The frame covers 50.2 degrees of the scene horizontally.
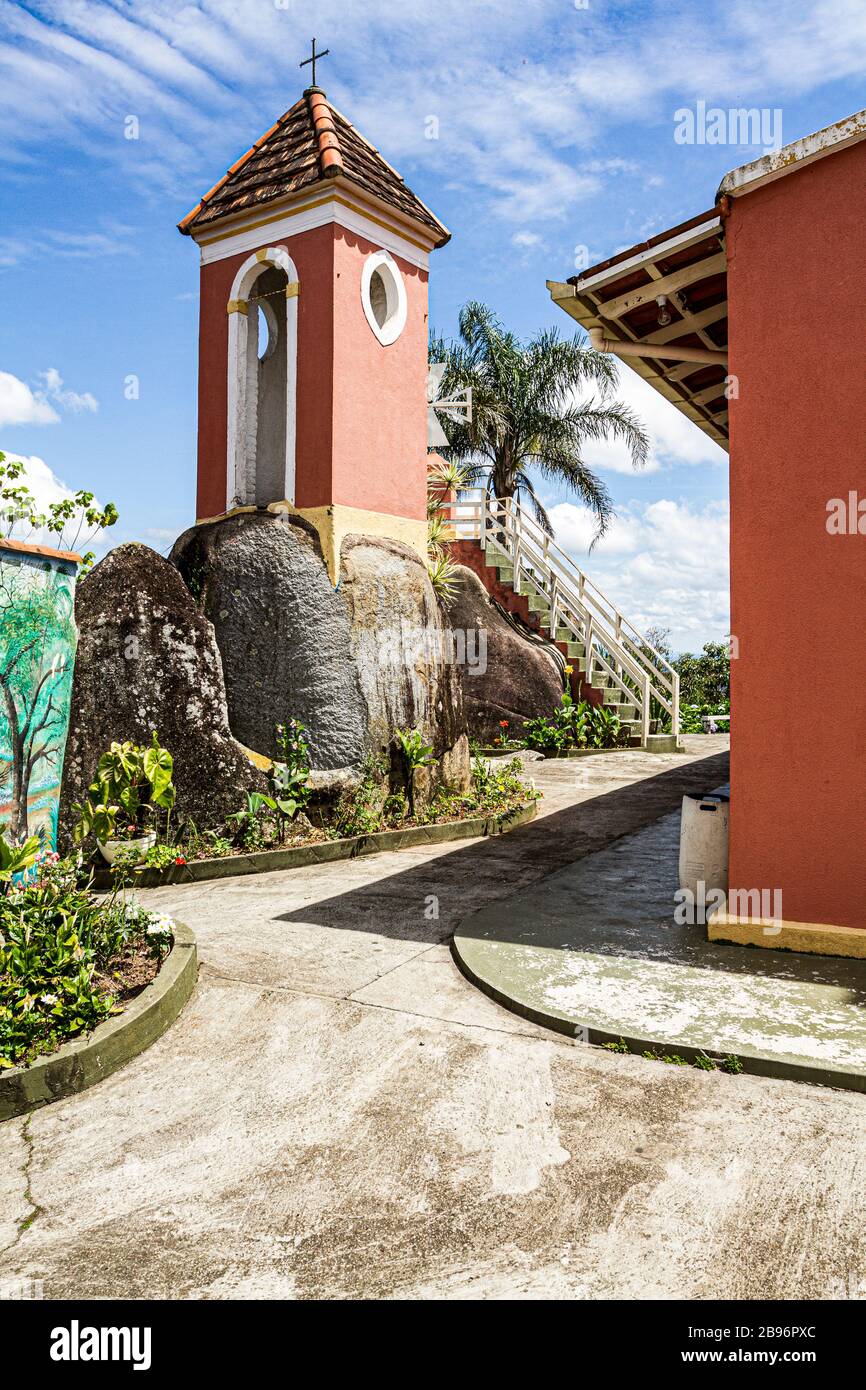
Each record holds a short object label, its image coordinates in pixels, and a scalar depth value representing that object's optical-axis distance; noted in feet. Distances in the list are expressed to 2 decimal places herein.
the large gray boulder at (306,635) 28.40
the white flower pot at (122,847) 23.89
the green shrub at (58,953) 12.83
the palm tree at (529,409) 71.51
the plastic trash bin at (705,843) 19.52
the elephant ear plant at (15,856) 14.06
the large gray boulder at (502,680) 51.19
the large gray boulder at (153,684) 25.08
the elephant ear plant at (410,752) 29.94
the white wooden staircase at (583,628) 52.01
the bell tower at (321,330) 29.55
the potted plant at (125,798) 22.79
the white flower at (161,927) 16.40
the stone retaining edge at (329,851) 24.63
